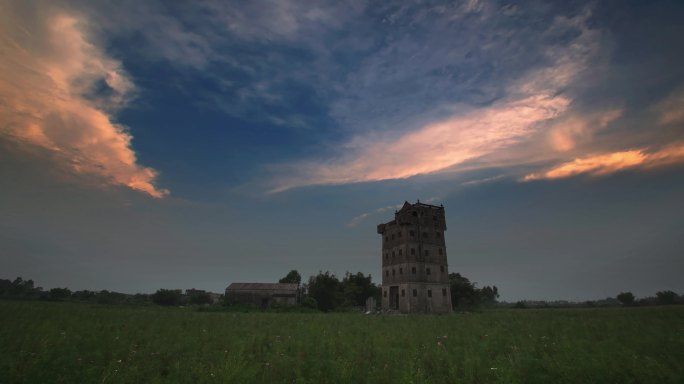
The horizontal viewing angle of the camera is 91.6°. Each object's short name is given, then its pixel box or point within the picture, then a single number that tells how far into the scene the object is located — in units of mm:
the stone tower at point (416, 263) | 45288
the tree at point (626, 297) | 89625
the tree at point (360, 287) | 68844
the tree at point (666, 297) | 78512
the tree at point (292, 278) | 83562
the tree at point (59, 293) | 70862
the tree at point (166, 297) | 77000
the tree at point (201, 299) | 86312
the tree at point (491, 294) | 89150
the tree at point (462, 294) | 65119
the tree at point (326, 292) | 59125
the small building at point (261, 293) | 64125
